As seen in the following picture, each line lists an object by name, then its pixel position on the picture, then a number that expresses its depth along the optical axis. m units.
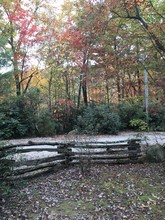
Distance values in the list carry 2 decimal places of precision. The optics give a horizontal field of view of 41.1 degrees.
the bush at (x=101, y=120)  13.77
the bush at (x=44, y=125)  13.12
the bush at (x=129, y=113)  15.28
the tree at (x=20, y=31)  15.23
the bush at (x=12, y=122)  12.38
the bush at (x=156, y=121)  14.71
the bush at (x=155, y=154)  7.23
